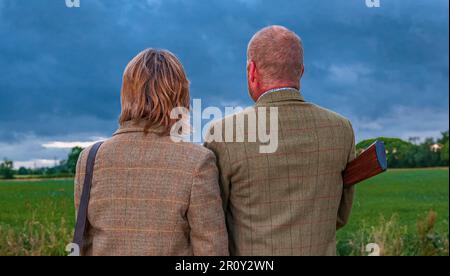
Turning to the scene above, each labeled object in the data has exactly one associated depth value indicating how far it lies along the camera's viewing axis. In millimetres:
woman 2297
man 2410
